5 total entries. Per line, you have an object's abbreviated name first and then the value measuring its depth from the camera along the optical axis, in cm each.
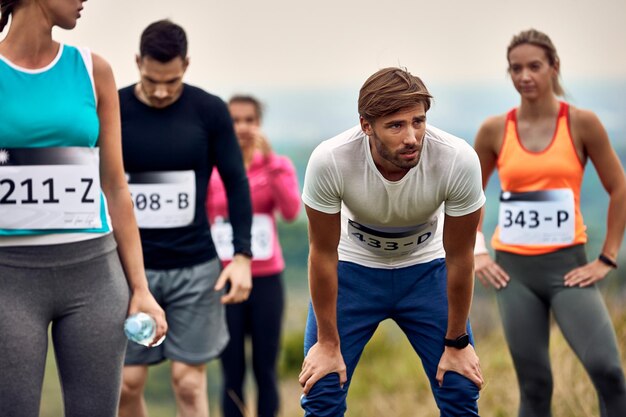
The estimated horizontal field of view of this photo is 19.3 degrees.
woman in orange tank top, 856
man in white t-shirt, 613
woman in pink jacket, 1050
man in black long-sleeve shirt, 838
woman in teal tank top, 547
